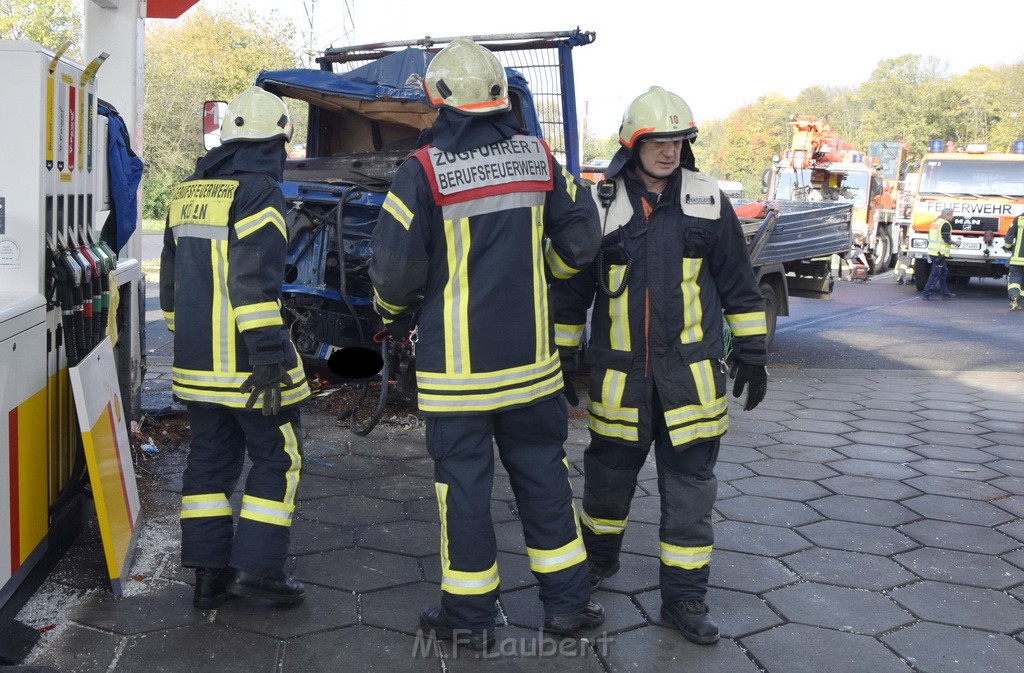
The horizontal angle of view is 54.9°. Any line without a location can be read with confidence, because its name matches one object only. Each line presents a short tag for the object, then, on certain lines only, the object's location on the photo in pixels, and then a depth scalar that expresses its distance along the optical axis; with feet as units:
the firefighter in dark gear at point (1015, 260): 46.37
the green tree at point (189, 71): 103.14
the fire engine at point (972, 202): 53.93
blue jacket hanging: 14.61
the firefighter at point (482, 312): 10.13
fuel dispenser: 10.13
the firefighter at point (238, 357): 10.96
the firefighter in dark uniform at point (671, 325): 11.08
